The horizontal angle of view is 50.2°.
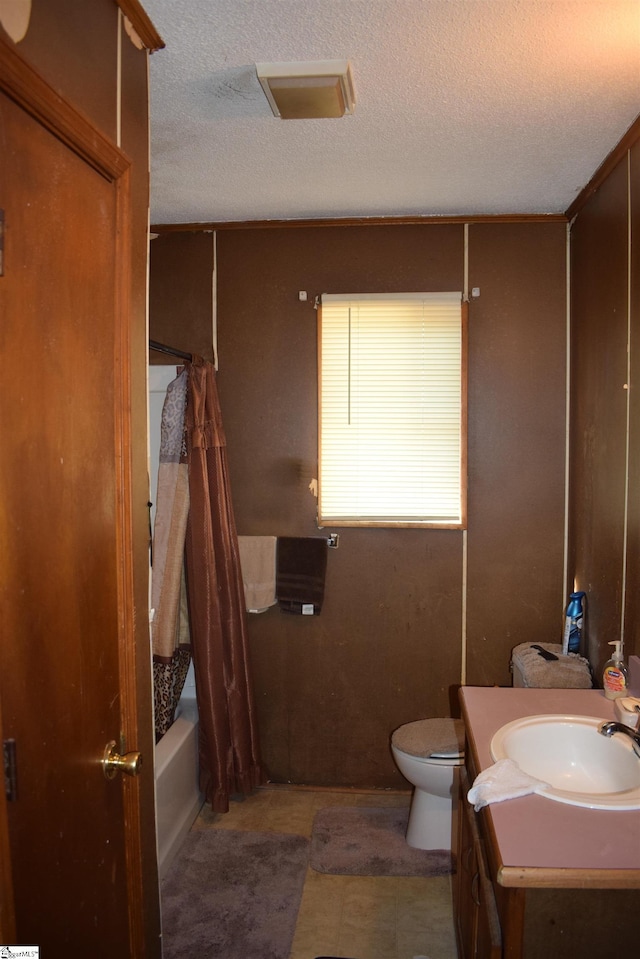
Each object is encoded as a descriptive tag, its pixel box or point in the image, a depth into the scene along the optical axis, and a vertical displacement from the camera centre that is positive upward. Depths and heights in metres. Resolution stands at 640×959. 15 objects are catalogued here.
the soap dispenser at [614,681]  2.11 -0.71
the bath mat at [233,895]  2.29 -1.63
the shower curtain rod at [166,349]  2.60 +0.41
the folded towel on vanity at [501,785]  1.53 -0.76
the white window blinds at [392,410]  3.10 +0.20
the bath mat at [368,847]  2.69 -1.63
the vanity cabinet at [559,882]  1.29 -0.81
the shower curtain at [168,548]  2.84 -0.40
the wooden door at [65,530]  1.15 -0.14
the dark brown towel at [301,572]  3.15 -0.55
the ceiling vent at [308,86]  1.79 +0.99
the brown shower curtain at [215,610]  2.93 -0.68
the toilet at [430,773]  2.66 -1.26
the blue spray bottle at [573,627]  2.74 -0.70
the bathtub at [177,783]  2.66 -1.36
